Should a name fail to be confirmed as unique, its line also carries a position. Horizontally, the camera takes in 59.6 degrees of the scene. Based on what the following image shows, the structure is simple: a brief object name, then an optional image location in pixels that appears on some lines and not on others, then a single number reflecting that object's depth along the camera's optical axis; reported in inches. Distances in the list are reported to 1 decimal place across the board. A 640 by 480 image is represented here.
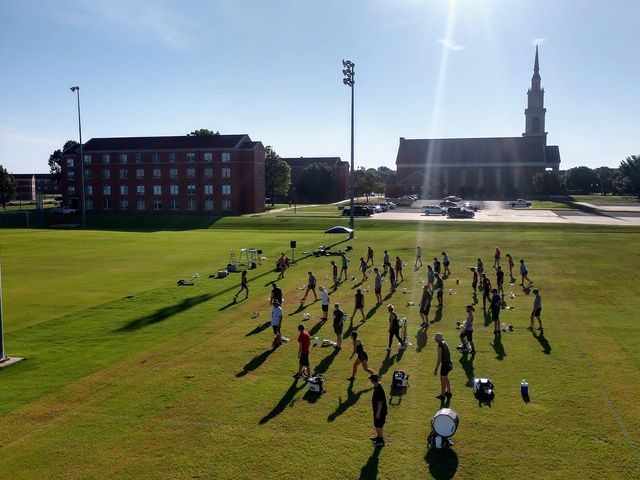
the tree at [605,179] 6732.3
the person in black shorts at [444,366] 554.3
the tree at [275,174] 4626.0
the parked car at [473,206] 3883.4
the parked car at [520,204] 4131.2
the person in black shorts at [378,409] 461.1
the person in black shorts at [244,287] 1050.7
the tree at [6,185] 4548.0
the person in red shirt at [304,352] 612.1
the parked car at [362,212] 3366.1
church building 5679.1
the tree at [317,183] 5098.4
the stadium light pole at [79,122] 2837.1
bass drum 452.1
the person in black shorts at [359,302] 866.8
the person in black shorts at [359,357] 603.2
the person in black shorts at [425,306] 829.8
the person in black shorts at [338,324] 718.5
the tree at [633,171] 4603.8
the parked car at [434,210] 3414.1
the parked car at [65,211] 3750.0
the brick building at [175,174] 3654.0
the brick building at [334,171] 5260.8
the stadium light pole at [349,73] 1987.0
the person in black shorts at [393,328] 713.0
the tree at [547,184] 5103.3
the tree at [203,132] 4909.0
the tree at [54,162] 6292.8
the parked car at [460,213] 3144.7
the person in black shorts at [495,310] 779.4
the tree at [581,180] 6589.6
